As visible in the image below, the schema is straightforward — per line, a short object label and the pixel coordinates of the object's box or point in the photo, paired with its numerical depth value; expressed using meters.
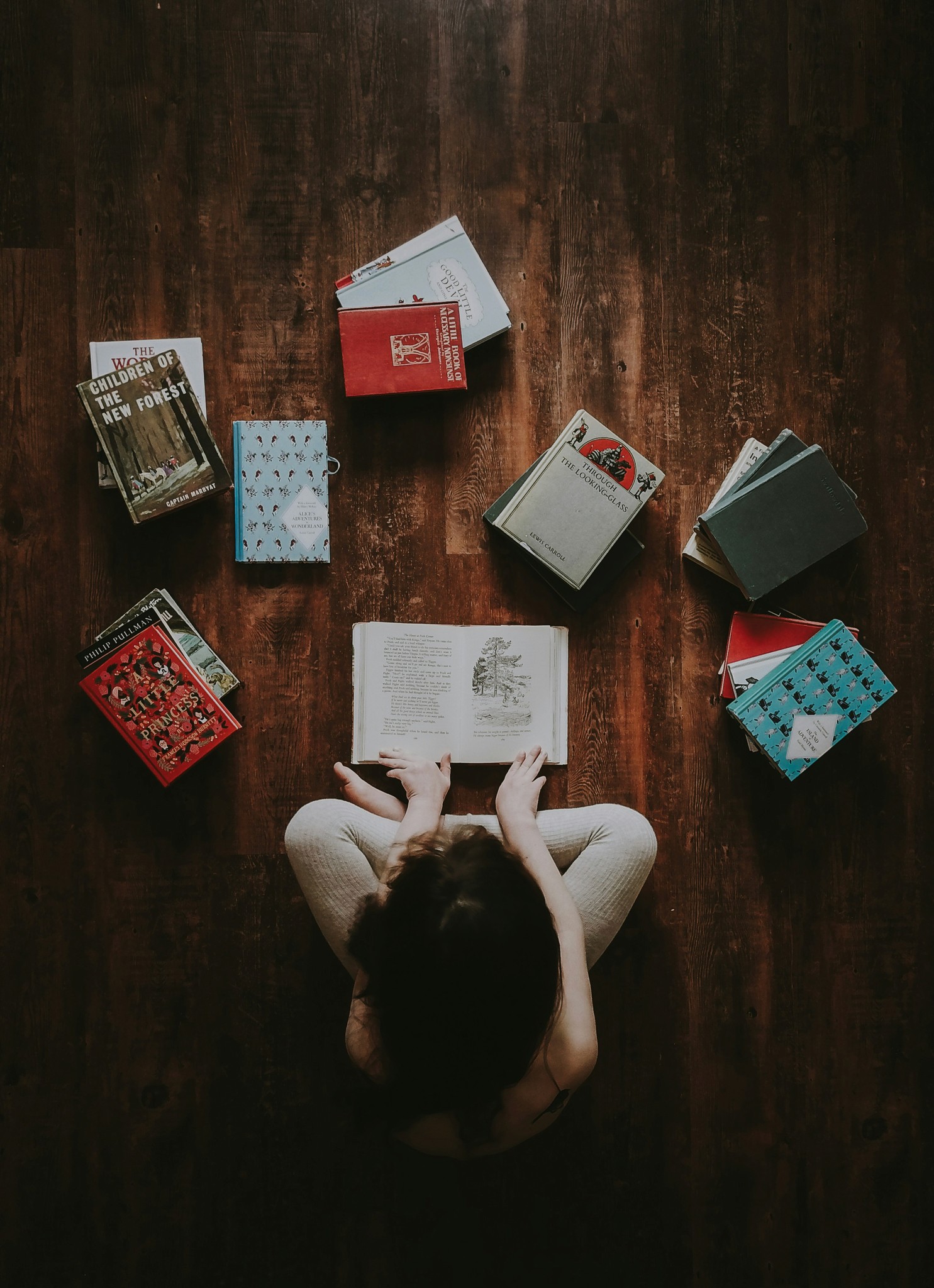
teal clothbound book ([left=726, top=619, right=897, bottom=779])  1.50
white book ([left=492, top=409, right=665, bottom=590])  1.50
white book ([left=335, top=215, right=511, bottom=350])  1.53
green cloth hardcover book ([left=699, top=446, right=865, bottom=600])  1.50
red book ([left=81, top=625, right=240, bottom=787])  1.47
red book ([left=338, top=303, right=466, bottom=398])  1.50
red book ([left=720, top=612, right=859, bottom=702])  1.56
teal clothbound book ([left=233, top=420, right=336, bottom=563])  1.52
